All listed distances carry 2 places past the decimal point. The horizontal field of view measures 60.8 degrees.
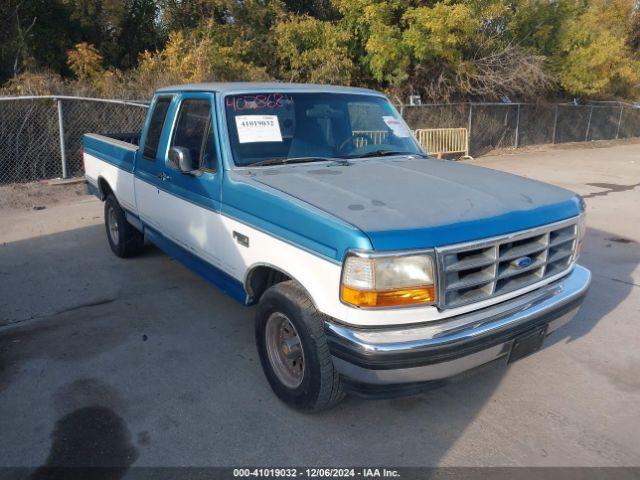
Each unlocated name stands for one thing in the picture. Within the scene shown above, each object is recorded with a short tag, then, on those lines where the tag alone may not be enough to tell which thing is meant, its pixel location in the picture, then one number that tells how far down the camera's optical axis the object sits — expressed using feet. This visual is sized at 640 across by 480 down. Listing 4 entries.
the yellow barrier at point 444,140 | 52.13
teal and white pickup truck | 9.04
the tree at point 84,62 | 49.65
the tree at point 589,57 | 65.10
